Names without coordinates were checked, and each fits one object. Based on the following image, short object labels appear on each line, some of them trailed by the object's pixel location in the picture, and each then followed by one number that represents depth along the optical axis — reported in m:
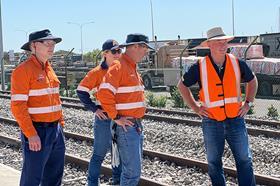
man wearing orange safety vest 6.27
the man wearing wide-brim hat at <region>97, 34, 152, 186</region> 5.95
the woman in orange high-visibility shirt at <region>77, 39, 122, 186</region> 7.08
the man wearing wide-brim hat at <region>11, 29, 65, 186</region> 5.69
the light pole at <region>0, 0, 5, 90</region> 35.59
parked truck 26.15
